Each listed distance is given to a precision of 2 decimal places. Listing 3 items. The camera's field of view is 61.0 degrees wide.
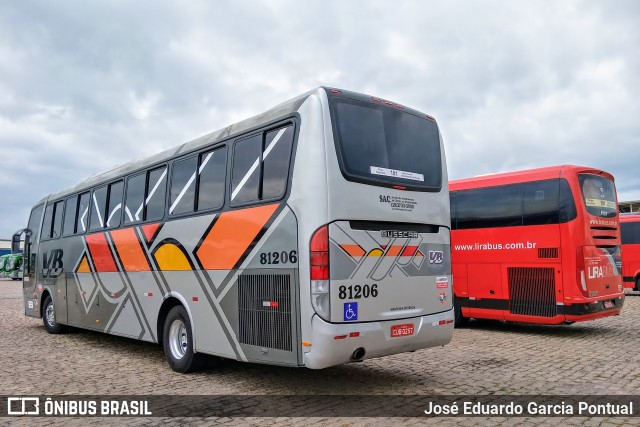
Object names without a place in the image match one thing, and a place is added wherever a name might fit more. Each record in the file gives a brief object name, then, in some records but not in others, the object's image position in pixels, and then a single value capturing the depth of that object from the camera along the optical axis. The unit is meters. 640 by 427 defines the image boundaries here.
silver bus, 5.93
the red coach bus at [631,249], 20.19
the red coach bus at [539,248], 10.70
